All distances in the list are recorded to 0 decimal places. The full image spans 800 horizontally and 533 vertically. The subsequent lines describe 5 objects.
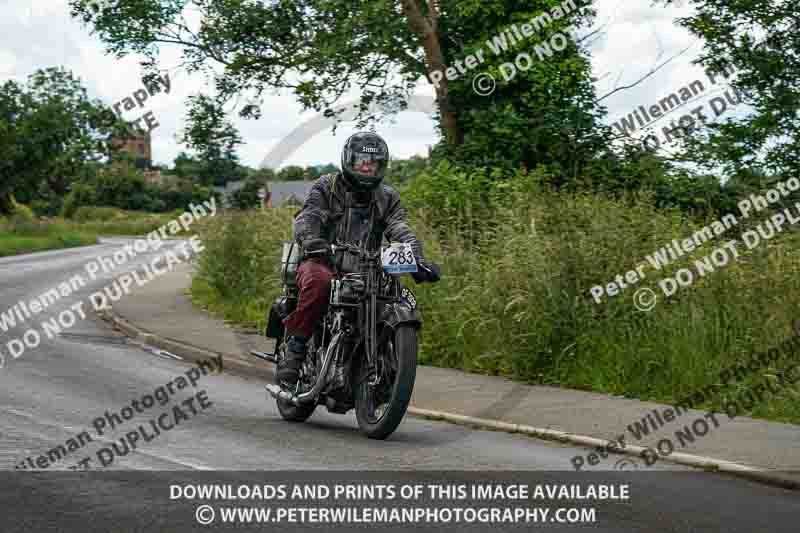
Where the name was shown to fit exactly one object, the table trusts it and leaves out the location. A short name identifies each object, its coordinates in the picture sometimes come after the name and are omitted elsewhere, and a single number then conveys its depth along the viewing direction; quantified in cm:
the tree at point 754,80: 1933
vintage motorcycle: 845
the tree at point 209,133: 2216
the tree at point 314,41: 2033
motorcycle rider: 907
